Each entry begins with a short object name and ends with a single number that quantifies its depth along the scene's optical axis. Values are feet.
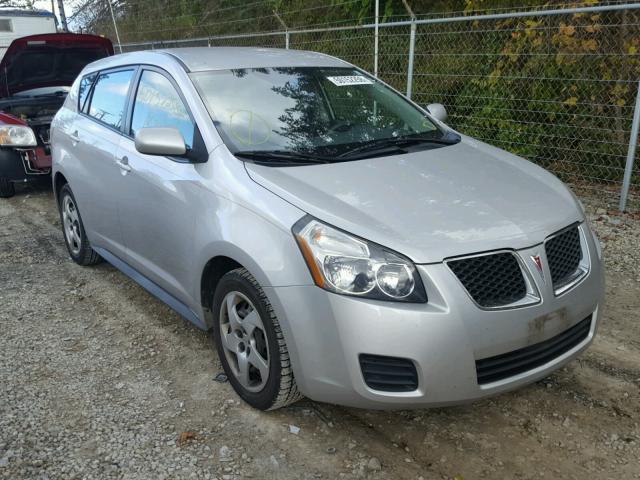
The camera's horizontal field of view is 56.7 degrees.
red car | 23.53
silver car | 7.94
